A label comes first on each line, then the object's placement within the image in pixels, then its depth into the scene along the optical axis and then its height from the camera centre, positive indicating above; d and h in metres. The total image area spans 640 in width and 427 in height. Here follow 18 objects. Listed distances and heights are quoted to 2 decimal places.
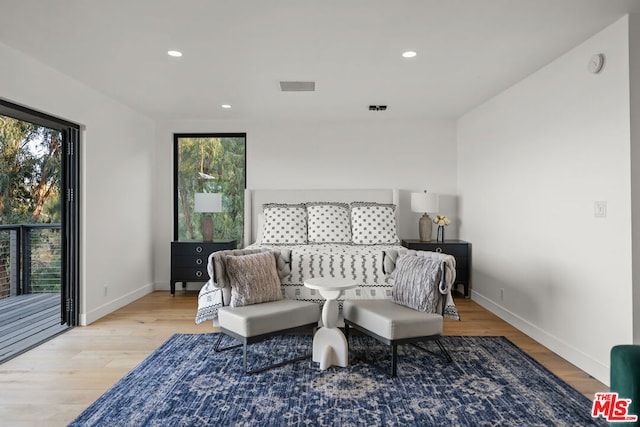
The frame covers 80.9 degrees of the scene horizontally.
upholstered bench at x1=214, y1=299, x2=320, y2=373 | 2.64 -0.77
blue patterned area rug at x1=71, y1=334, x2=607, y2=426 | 2.07 -1.12
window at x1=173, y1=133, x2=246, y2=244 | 5.38 +0.51
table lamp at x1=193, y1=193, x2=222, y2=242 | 4.90 +0.15
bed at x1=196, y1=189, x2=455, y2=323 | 3.45 -0.26
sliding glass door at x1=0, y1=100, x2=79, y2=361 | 3.18 -0.07
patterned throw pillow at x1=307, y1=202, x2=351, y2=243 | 4.68 -0.12
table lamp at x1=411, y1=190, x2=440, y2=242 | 4.84 +0.09
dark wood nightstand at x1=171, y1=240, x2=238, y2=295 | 4.84 -0.51
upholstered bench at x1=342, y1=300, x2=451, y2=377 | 2.56 -0.78
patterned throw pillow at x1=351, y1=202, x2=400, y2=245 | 4.63 -0.13
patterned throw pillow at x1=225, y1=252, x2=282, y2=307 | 2.94 -0.52
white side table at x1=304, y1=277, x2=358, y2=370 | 2.72 -0.89
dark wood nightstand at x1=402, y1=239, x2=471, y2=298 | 4.70 -0.47
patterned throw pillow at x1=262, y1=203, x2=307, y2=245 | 4.62 -0.14
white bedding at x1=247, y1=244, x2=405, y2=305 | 3.44 -0.54
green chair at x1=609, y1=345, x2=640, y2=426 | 1.26 -0.55
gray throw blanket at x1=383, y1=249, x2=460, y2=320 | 2.76 -0.49
